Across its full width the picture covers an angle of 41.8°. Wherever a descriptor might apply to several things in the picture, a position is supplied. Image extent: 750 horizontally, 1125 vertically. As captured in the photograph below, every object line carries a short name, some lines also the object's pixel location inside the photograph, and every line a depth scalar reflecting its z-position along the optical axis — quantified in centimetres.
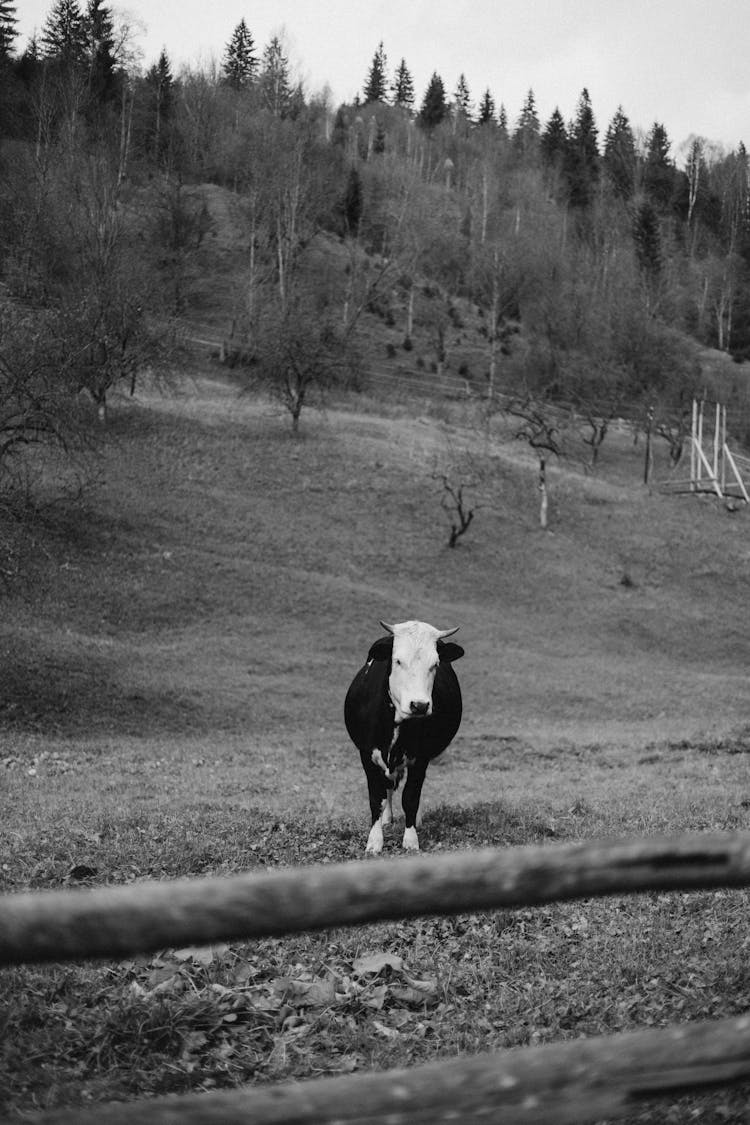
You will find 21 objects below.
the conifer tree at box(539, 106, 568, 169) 14550
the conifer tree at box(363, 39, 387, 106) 17238
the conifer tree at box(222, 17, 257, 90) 13138
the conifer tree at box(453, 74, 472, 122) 16900
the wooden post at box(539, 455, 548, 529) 5172
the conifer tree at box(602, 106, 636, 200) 14212
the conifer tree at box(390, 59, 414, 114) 17300
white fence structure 6175
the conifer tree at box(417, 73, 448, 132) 15938
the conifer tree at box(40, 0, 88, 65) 9812
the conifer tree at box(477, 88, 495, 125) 16738
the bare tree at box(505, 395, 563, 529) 5209
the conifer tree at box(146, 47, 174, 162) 10306
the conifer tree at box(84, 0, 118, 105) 9425
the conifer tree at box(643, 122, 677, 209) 14175
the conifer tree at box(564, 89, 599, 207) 14075
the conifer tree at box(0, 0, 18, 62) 10538
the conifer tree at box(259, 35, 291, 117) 9738
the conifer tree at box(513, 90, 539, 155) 14950
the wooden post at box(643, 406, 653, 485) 6555
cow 1088
